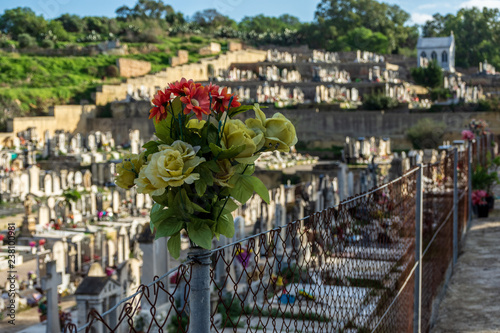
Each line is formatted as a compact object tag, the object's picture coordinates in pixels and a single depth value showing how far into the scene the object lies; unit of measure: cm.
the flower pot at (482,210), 1080
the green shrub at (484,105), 3120
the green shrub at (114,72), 4600
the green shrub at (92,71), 4600
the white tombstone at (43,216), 1179
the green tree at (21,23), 6094
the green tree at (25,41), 5469
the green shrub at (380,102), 3253
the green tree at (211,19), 7838
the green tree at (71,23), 7000
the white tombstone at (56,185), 1750
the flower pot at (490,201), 1120
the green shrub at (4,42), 5391
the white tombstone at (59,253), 831
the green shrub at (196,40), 6197
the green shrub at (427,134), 2955
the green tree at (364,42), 6359
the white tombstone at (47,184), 1717
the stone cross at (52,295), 549
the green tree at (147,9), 8344
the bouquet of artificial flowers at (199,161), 177
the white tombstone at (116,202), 1405
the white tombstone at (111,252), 955
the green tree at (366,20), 7031
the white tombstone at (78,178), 1841
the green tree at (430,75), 4081
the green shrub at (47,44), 5450
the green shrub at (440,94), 3697
